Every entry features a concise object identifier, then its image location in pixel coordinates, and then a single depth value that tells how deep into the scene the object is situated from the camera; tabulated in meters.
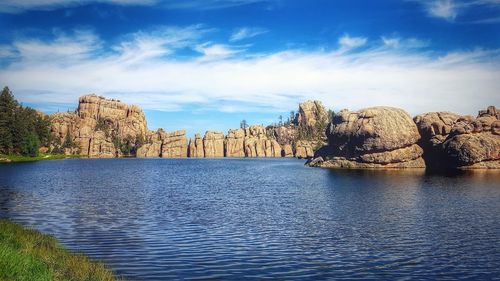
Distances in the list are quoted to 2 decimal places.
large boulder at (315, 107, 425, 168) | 124.44
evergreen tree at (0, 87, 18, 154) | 146.38
